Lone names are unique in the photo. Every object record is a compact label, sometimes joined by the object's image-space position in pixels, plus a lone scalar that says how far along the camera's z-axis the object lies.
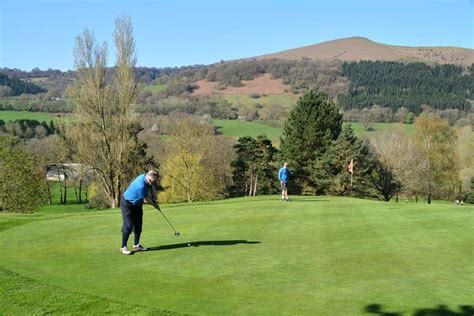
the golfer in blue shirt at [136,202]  12.91
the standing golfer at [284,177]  26.50
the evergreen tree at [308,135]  62.59
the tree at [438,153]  77.75
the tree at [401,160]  69.44
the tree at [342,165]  57.25
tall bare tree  40.47
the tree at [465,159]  73.19
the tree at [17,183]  50.19
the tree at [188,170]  69.81
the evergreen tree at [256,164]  72.56
